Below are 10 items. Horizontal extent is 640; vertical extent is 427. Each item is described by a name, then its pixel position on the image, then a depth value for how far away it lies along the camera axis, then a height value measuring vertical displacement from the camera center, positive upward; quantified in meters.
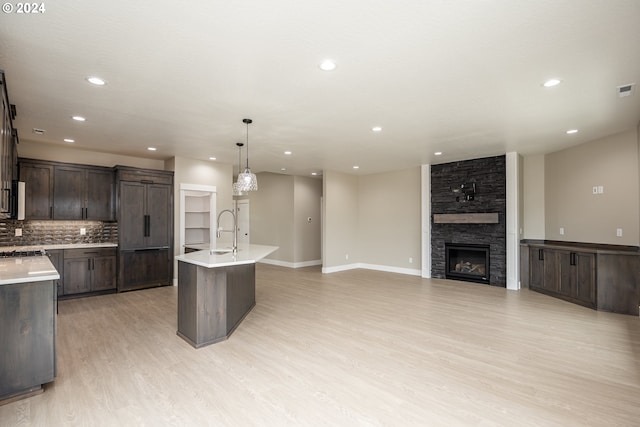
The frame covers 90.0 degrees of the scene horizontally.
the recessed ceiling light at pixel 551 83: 3.01 +1.30
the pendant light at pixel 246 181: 4.42 +0.51
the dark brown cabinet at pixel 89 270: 5.35 -0.91
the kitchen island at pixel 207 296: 3.41 -0.88
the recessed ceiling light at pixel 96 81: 2.97 +1.29
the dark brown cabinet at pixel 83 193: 5.48 +0.43
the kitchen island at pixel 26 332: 2.42 -0.90
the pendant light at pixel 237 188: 4.46 +0.41
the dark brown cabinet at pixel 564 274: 4.83 -0.94
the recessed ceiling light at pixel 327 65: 2.66 +1.30
